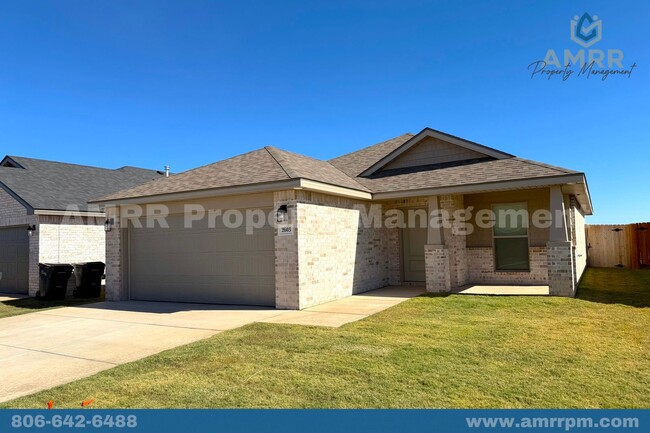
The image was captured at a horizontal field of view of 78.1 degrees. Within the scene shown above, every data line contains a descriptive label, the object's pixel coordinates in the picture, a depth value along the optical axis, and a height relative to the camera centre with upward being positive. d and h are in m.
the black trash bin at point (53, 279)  13.03 -1.11
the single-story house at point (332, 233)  10.02 +0.21
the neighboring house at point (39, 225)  14.21 +0.77
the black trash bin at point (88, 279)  13.57 -1.16
